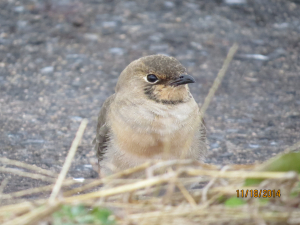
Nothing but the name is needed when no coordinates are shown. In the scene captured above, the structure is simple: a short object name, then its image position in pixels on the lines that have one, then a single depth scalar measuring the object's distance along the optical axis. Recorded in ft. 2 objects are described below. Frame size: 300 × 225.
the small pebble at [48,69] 43.05
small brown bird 25.62
